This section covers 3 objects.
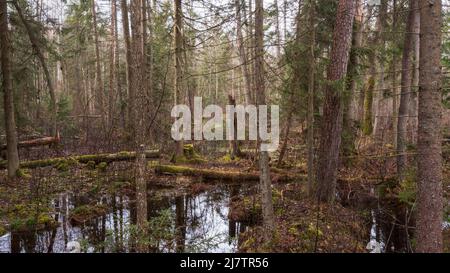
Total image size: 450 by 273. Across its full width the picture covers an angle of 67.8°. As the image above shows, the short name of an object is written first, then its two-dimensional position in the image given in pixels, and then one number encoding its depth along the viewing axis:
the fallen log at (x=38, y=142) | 13.60
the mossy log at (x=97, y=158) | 13.25
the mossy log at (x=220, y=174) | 12.43
